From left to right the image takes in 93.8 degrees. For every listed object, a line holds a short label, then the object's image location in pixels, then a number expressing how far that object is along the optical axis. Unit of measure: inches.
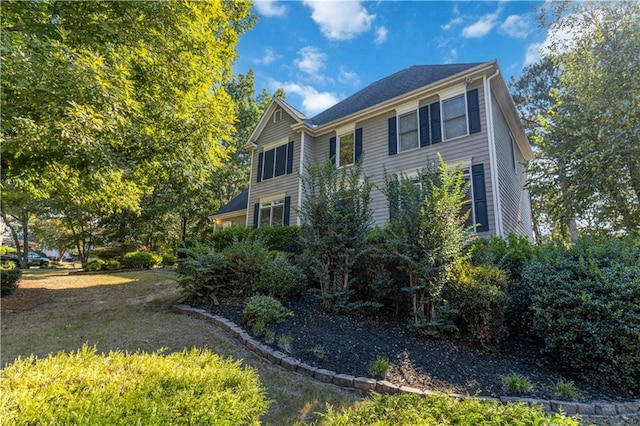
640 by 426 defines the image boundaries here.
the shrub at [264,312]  193.5
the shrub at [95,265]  592.1
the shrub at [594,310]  132.0
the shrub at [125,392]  61.9
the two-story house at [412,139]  337.7
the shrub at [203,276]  251.9
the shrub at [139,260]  629.9
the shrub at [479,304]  165.5
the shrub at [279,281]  235.8
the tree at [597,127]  344.2
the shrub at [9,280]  313.1
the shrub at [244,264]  252.7
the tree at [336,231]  217.6
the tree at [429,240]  177.3
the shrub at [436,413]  77.5
